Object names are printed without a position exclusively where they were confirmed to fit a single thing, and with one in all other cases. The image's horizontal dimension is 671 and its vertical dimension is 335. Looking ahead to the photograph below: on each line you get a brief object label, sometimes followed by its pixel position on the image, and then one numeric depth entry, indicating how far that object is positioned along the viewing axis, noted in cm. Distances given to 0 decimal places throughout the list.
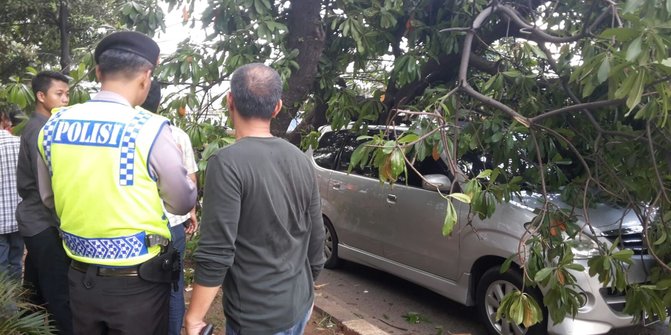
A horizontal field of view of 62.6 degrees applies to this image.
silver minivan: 403
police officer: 191
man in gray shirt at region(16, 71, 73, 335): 311
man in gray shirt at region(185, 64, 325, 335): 194
